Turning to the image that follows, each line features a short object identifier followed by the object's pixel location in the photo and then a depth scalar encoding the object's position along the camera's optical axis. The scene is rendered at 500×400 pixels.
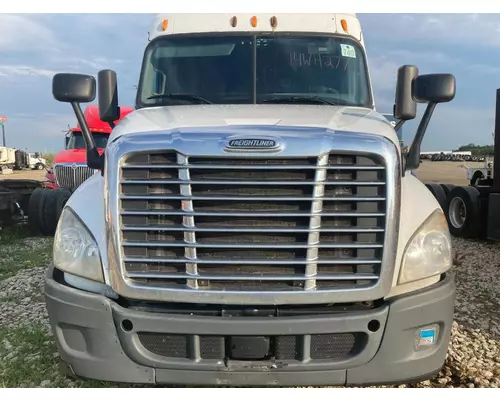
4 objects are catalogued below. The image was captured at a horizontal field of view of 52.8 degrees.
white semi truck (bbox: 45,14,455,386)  2.82
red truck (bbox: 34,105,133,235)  14.22
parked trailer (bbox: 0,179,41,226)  10.57
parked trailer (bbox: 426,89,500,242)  8.89
